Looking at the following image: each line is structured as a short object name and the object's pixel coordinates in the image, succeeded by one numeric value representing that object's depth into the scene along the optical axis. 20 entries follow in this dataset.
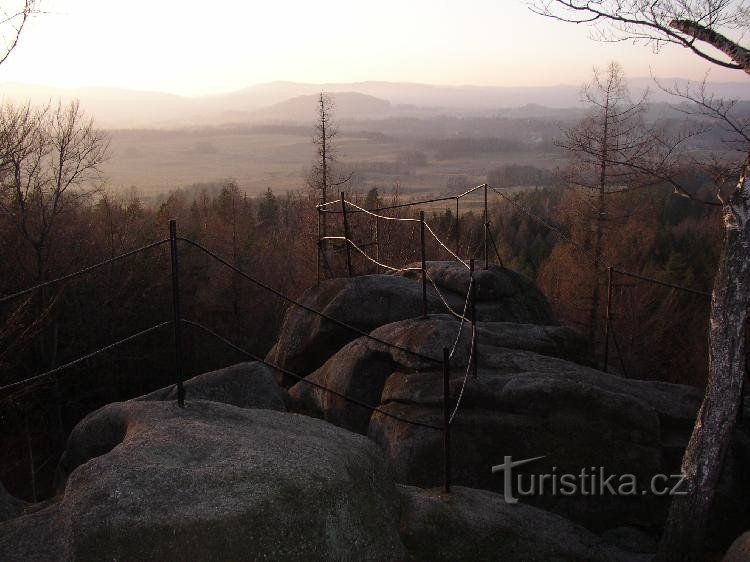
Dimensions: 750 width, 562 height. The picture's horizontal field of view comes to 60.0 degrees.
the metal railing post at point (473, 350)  8.51
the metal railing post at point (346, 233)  13.97
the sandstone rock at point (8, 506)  6.40
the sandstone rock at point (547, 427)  8.34
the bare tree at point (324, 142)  33.11
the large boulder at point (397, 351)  10.55
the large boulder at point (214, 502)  4.36
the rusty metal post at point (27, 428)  11.70
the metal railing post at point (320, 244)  14.41
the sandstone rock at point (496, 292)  14.77
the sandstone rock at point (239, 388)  10.45
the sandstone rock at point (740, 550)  5.77
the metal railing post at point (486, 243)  14.24
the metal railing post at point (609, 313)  10.33
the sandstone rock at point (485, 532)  6.11
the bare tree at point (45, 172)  18.22
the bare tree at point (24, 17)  11.07
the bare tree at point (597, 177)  24.03
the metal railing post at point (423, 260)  9.56
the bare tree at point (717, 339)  6.12
